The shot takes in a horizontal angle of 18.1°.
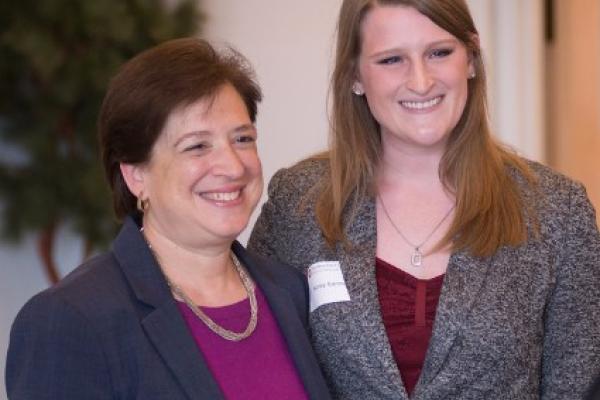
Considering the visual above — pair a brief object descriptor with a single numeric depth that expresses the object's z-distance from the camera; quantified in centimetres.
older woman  198
